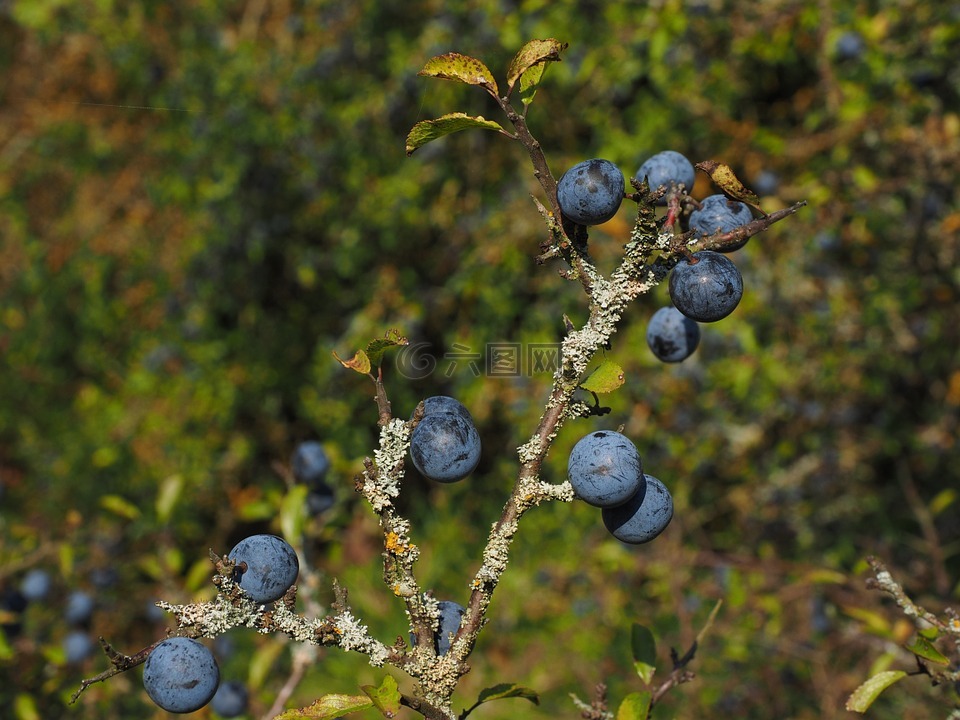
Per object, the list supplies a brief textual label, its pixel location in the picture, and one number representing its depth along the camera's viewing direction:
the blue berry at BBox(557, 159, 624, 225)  0.47
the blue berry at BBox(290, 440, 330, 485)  0.58
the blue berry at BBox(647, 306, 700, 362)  0.52
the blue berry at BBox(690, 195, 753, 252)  0.49
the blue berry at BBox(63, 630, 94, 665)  0.65
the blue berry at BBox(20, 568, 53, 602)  0.69
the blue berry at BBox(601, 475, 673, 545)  0.48
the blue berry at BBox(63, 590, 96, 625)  0.69
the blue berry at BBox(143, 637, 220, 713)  0.48
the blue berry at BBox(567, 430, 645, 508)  0.47
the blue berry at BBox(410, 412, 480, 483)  0.48
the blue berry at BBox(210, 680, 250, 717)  0.56
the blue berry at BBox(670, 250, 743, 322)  0.48
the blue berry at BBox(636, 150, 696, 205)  0.51
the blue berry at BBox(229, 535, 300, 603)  0.48
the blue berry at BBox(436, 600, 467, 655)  0.48
